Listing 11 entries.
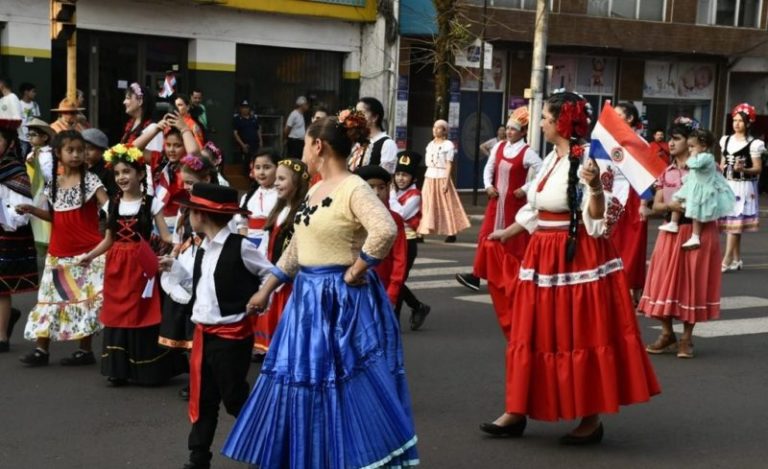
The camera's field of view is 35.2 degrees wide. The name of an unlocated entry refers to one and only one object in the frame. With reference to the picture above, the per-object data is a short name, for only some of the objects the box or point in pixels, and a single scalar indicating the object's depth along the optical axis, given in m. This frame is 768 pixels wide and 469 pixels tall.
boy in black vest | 6.34
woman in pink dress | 9.95
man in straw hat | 11.92
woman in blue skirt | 5.66
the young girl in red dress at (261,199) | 9.12
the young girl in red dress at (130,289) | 8.41
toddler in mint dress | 9.80
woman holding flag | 6.81
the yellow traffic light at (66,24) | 14.74
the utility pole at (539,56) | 22.50
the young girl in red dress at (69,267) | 9.05
